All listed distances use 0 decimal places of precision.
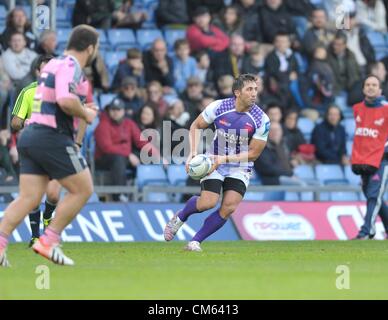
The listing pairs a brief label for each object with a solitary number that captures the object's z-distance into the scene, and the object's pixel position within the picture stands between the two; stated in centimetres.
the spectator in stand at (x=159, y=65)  2402
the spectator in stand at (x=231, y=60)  2492
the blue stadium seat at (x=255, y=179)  2309
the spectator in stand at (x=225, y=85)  2394
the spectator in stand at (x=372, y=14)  2969
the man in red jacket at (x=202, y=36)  2527
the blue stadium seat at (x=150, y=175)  2231
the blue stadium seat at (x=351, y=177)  2459
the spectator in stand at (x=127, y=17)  2556
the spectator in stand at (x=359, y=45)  2762
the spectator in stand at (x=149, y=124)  2258
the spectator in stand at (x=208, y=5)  2647
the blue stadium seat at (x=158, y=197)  2214
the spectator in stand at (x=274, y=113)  2376
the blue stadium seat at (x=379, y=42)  2866
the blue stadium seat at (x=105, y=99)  2328
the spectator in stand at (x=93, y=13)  2453
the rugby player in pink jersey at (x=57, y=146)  1246
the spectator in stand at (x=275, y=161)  2292
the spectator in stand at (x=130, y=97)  2292
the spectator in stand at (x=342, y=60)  2659
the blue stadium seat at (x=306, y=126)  2530
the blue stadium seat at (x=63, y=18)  2486
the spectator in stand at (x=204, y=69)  2484
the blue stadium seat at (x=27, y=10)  2408
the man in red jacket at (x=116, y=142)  2177
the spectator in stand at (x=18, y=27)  2198
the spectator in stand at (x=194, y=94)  2350
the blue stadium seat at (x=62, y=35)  2375
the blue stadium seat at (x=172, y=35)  2570
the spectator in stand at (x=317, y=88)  2573
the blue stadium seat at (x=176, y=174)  2277
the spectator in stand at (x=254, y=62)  2527
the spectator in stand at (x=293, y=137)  2431
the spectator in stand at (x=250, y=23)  2662
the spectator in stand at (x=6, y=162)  2067
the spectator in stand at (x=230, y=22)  2598
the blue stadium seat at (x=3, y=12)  2388
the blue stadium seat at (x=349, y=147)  2528
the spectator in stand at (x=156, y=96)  2314
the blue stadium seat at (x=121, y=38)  2511
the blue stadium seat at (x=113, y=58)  2444
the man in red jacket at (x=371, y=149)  1980
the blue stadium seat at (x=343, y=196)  2375
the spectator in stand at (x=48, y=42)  2128
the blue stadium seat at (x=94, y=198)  2117
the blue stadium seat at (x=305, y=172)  2395
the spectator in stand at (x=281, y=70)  2527
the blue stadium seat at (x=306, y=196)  2349
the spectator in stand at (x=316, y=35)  2664
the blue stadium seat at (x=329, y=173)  2422
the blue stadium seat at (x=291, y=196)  2284
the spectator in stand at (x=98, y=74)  2345
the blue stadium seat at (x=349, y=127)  2595
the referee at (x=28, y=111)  1625
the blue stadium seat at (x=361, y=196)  2312
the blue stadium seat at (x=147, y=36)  2536
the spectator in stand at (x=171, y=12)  2597
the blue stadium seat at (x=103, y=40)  2502
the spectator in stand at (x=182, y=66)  2452
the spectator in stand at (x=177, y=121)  2262
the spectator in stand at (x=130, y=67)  2355
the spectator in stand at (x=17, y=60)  2206
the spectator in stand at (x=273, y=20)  2648
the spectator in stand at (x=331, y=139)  2434
